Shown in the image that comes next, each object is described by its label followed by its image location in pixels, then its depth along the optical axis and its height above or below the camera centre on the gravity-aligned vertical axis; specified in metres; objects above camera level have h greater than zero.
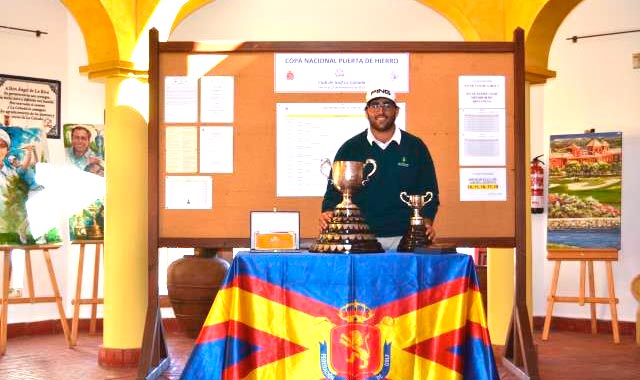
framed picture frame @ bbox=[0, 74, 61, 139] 8.66 +0.94
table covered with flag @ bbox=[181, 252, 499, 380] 4.14 -0.63
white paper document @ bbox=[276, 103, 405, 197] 5.59 +0.38
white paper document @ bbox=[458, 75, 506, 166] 5.57 +0.48
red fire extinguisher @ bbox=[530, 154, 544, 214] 9.38 +0.08
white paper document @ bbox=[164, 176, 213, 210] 5.54 +0.00
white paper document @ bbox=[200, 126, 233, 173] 5.58 +0.28
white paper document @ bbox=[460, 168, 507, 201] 5.58 +0.06
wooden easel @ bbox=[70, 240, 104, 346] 8.02 -1.03
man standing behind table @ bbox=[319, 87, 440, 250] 5.03 +0.08
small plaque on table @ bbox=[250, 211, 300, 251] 4.68 -0.22
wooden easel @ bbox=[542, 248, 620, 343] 8.31 -0.88
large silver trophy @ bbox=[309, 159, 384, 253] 4.24 -0.16
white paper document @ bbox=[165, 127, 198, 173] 5.56 +0.29
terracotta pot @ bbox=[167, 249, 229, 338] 7.52 -0.82
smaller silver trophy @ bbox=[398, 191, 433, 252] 4.48 -0.21
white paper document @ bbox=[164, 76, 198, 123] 5.57 +0.62
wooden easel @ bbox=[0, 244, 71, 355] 7.39 -0.90
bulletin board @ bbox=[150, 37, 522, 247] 5.54 +0.42
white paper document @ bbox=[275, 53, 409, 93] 5.58 +0.81
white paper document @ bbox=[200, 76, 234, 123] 5.58 +0.62
